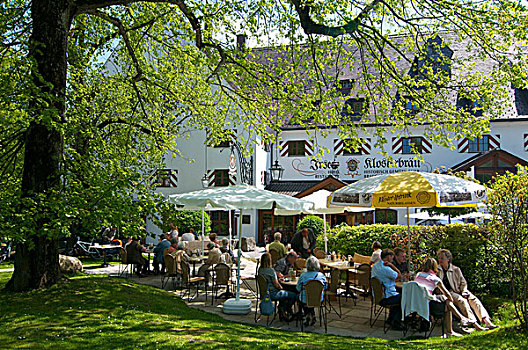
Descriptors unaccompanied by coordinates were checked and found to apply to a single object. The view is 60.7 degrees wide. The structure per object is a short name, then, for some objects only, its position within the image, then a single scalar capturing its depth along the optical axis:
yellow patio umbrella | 7.44
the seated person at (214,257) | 10.82
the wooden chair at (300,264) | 10.36
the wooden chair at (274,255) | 11.99
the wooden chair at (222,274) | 9.53
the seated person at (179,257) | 11.03
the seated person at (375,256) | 9.49
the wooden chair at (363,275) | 9.29
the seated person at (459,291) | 7.70
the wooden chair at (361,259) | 10.66
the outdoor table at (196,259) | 11.85
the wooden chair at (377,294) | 7.79
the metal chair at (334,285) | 8.97
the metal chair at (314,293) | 7.60
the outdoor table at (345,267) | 9.72
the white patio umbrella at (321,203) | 10.98
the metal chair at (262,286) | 8.13
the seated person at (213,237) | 13.72
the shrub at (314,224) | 19.06
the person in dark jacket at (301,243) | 13.48
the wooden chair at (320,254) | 11.46
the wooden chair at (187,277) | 10.02
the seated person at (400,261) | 9.00
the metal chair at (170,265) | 10.96
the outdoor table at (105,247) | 15.59
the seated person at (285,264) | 9.12
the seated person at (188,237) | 17.21
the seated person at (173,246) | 12.25
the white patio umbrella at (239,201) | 8.62
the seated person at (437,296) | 7.25
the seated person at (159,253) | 13.38
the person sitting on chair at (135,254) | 13.10
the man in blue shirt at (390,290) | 7.70
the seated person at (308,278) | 7.86
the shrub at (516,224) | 6.34
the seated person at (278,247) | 12.30
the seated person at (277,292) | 8.02
